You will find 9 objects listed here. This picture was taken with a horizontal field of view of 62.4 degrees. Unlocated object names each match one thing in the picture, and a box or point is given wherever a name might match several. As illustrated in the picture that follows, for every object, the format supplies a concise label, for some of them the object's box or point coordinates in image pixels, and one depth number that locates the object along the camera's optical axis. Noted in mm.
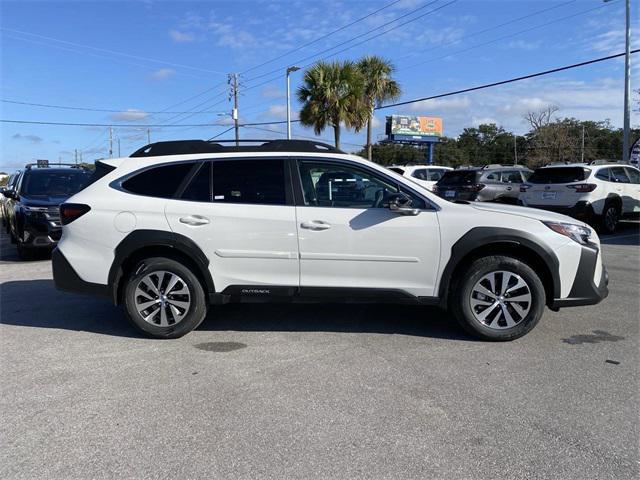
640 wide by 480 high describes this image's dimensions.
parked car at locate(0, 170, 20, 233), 12362
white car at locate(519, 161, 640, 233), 12312
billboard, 52781
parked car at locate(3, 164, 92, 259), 9781
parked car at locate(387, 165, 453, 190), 18250
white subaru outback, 4859
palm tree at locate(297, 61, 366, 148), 26156
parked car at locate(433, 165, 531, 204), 15336
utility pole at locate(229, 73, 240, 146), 41156
